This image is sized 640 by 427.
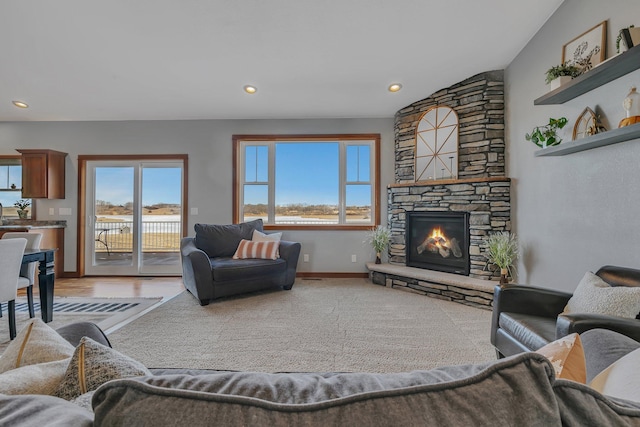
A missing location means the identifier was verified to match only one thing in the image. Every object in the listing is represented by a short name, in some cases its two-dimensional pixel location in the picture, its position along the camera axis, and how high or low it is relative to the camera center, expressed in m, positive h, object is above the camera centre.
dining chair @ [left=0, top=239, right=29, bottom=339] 2.23 -0.46
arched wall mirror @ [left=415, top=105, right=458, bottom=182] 3.69 +0.95
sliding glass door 4.74 +0.01
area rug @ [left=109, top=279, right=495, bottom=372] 2.04 -1.05
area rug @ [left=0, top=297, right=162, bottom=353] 2.70 -1.06
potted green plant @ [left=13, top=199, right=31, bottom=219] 4.57 +0.11
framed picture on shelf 2.09 +1.32
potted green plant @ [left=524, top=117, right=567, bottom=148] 2.43 +0.72
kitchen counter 4.43 -0.16
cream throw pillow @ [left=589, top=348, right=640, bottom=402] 0.58 -0.36
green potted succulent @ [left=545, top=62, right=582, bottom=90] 2.27 +1.15
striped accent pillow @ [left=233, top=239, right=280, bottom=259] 3.78 -0.49
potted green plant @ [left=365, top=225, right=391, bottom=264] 4.23 -0.38
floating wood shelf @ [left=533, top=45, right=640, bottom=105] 1.73 +0.96
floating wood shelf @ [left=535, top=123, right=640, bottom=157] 1.71 +0.51
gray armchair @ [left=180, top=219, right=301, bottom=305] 3.23 -0.63
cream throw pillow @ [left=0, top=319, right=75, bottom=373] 0.65 -0.33
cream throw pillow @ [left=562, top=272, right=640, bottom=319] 1.44 -0.45
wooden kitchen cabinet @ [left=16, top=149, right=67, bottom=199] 4.38 +0.61
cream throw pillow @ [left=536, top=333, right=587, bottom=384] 0.64 -0.34
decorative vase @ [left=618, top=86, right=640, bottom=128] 1.75 +0.68
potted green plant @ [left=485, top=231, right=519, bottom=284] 3.08 -0.41
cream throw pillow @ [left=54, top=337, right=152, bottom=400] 0.55 -0.32
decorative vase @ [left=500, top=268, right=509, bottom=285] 3.09 -0.66
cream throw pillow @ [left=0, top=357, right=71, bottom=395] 0.53 -0.33
